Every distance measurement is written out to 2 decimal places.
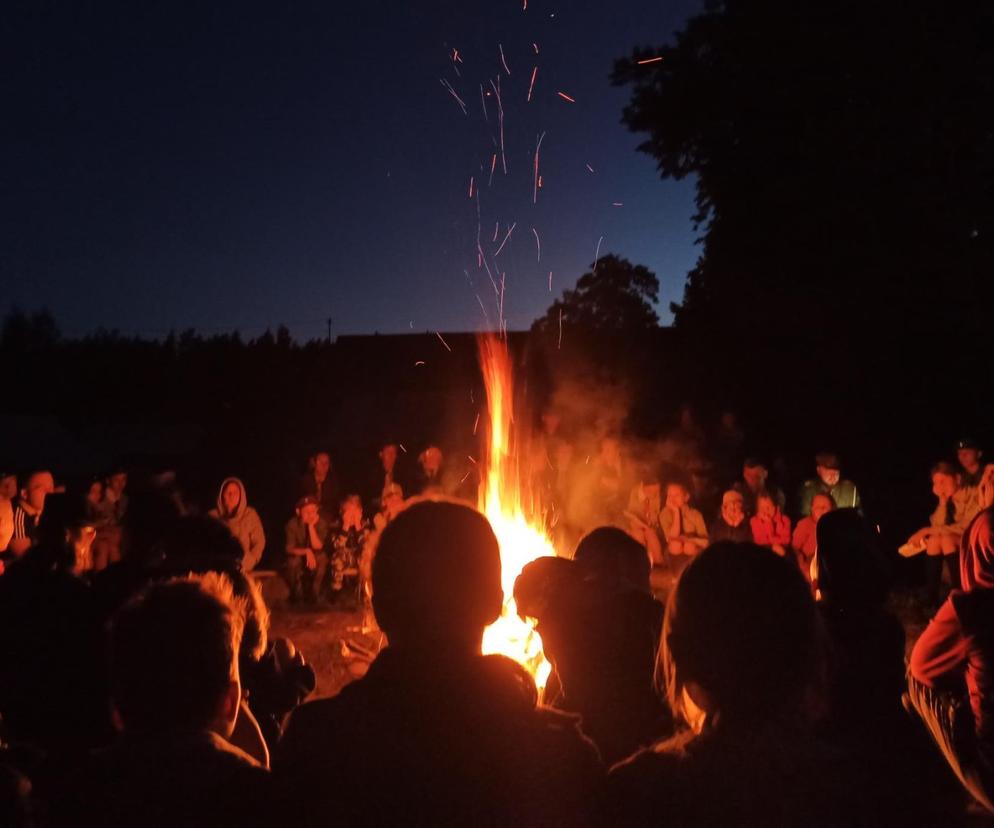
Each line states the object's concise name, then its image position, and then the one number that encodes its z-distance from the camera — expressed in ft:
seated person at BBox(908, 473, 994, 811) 8.38
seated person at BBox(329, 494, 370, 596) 33.91
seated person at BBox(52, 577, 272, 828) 5.96
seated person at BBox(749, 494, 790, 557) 32.07
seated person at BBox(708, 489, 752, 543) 32.45
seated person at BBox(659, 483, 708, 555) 35.09
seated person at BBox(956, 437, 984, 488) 31.99
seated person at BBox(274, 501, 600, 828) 5.79
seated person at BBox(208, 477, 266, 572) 32.30
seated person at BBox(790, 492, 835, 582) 30.12
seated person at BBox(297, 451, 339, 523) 38.24
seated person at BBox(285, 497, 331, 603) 33.68
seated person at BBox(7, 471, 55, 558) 27.86
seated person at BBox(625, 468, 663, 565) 34.76
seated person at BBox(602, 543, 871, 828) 5.79
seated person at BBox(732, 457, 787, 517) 33.78
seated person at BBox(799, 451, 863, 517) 33.99
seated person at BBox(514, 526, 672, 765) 9.40
